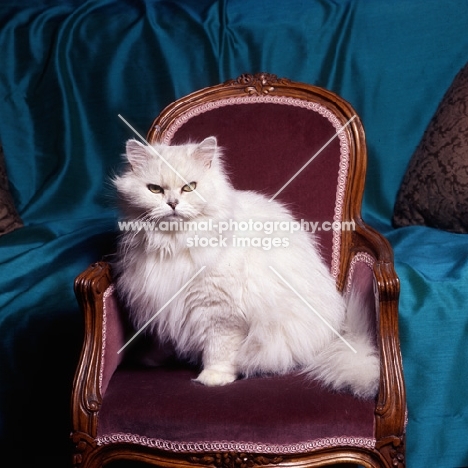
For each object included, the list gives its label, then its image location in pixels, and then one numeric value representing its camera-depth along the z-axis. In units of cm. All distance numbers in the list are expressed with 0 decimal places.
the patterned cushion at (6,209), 210
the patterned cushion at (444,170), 189
